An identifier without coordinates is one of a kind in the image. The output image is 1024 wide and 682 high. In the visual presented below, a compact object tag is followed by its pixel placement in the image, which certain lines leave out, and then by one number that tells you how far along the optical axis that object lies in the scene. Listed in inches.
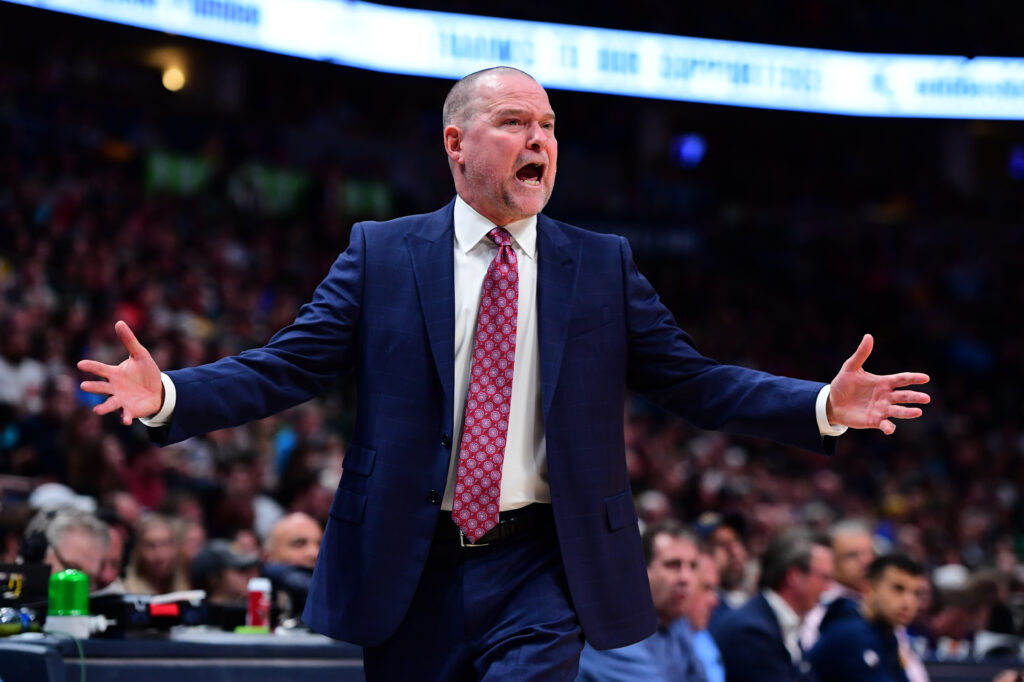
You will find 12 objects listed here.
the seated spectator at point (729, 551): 535.5
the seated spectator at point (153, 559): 450.6
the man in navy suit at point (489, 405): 204.8
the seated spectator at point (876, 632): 385.4
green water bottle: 306.0
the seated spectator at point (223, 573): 432.5
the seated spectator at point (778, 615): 364.2
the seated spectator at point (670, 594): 355.6
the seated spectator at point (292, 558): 389.4
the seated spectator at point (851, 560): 466.5
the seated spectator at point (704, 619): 403.2
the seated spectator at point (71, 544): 353.7
